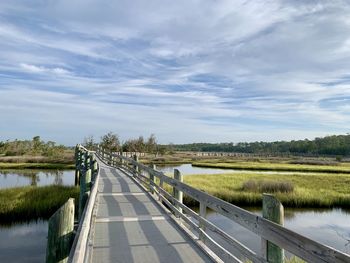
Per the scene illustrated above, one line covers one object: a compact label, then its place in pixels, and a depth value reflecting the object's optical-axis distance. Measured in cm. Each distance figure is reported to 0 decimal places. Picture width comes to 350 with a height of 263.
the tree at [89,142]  7846
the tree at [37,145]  8210
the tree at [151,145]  9560
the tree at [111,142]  7545
